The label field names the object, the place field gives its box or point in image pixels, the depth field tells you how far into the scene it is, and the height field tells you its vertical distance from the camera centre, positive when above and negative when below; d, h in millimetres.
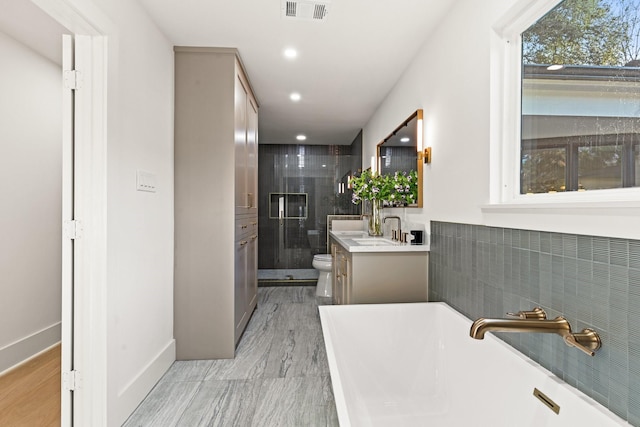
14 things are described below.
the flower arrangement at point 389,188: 2795 +223
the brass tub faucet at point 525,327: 1143 -404
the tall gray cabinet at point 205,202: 2559 +68
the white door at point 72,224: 1646 -71
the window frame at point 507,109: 1541 +500
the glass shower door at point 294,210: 5453 +15
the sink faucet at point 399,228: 3032 -159
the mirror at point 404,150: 2596 +570
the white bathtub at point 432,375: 1148 -746
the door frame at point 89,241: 1647 -156
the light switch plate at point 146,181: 1995 +185
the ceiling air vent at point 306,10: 1964 +1240
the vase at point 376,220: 3580 -97
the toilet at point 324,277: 4379 -886
